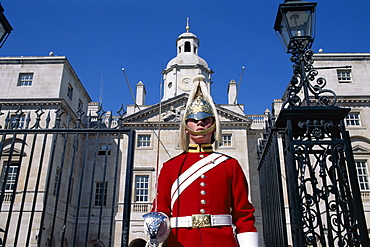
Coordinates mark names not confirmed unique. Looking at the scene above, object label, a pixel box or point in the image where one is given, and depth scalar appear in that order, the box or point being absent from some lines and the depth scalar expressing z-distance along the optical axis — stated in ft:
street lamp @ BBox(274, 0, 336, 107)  12.60
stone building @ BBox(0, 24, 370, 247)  60.00
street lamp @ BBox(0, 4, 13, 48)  15.80
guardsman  9.90
